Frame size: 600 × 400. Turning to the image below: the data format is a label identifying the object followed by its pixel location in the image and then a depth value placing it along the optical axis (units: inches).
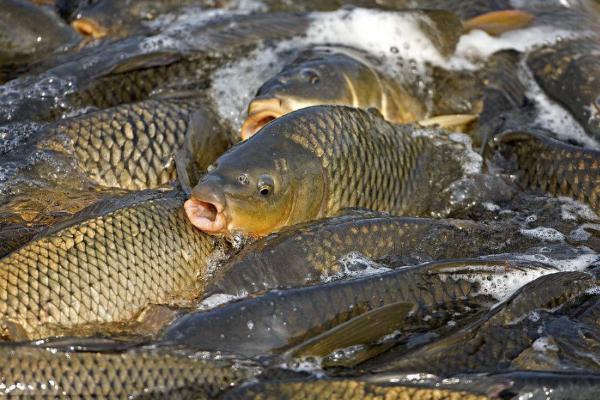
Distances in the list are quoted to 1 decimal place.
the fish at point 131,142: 365.4
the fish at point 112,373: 231.0
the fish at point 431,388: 232.4
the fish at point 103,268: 268.4
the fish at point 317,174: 311.3
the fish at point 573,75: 429.7
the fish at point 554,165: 362.3
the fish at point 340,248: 289.0
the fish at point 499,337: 251.8
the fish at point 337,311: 253.1
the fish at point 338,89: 369.1
